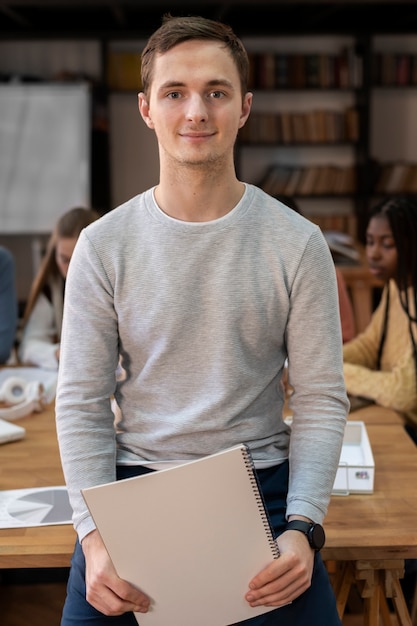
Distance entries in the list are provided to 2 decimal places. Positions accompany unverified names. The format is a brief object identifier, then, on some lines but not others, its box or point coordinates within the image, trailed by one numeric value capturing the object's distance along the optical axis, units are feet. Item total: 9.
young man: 4.77
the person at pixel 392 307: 8.11
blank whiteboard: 19.99
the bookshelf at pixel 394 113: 22.26
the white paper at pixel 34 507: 5.49
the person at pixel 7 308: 9.84
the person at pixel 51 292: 9.93
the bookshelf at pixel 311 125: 22.13
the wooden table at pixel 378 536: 5.20
